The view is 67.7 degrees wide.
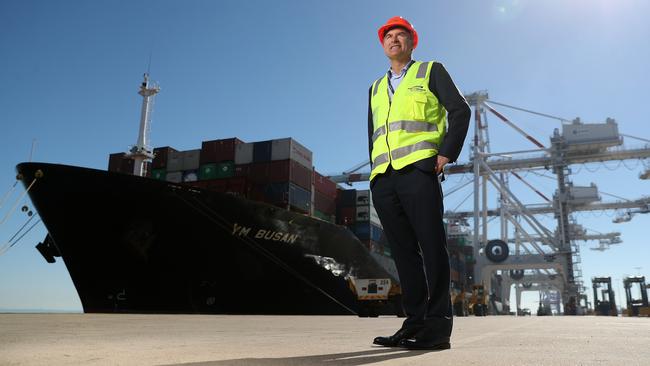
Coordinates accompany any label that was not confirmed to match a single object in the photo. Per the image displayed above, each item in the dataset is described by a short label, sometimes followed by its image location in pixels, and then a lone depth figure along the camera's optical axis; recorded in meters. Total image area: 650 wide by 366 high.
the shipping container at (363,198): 21.45
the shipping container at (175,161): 19.05
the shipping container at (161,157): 19.48
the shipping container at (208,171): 18.12
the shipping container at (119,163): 19.28
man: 3.18
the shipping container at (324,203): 19.66
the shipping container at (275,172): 17.30
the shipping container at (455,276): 32.29
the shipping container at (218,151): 18.23
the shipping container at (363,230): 21.30
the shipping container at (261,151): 17.64
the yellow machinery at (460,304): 24.62
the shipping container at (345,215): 21.19
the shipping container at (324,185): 20.06
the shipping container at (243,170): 17.59
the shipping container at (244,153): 17.84
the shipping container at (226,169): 17.94
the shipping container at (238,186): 17.22
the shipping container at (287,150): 17.58
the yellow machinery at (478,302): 27.86
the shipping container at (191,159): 18.59
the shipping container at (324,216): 19.42
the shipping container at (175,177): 18.76
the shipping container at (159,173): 19.27
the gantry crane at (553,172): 32.62
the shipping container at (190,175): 18.32
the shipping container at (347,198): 21.55
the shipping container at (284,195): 16.92
